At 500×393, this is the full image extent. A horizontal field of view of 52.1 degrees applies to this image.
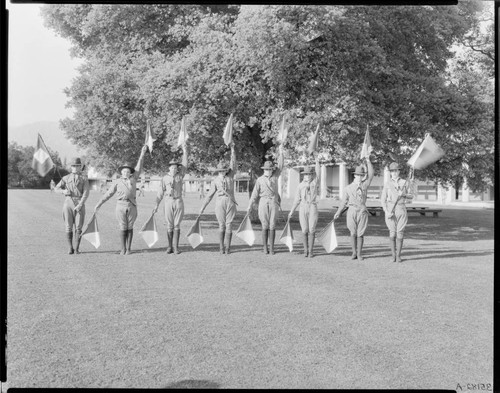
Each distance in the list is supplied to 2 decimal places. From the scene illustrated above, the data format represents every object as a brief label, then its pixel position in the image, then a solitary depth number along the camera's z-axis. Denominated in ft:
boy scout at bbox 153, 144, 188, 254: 42.68
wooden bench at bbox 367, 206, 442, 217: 88.02
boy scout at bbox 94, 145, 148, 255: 41.50
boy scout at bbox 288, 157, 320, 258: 42.02
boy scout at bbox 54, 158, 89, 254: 40.96
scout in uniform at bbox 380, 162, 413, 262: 39.75
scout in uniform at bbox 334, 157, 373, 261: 40.63
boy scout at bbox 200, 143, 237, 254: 43.32
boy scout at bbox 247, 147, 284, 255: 43.00
